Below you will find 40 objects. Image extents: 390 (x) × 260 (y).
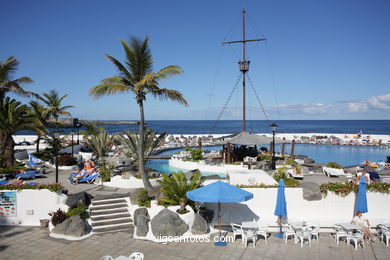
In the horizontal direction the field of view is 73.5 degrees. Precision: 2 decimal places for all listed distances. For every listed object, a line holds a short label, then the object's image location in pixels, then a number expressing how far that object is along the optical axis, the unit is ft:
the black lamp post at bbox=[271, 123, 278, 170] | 52.01
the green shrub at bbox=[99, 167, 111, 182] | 47.88
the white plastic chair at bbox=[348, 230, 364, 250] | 28.63
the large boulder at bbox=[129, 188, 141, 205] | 36.50
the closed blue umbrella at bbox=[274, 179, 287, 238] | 32.30
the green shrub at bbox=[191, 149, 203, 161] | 78.69
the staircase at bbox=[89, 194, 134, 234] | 33.71
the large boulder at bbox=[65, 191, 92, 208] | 35.40
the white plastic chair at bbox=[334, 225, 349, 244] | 30.17
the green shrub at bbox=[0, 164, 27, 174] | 53.44
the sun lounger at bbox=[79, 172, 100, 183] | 48.76
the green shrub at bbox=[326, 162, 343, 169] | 61.21
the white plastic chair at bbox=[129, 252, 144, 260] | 22.75
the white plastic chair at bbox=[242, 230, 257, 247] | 29.35
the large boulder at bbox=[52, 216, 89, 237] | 31.30
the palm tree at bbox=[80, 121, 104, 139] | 71.60
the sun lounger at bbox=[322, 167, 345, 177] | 55.69
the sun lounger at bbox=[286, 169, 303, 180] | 51.34
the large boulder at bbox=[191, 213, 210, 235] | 31.96
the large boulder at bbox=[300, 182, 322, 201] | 36.04
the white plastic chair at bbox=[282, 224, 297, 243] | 30.40
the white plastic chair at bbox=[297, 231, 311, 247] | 29.48
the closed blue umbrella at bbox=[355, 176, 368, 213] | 32.73
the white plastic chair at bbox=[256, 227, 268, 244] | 30.61
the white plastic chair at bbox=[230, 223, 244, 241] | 30.41
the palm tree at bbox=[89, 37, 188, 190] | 38.88
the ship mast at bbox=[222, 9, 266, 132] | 71.12
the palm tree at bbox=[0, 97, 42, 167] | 56.59
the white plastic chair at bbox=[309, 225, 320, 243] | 30.33
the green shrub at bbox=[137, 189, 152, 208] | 35.58
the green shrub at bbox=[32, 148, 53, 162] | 69.41
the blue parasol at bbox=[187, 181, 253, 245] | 28.78
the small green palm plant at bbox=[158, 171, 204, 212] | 34.09
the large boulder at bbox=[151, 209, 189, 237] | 31.01
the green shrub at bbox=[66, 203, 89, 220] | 34.19
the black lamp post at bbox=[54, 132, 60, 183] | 46.04
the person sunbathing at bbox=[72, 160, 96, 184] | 48.85
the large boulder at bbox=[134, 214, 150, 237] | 31.49
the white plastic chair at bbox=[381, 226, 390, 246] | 29.63
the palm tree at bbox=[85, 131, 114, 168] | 63.26
